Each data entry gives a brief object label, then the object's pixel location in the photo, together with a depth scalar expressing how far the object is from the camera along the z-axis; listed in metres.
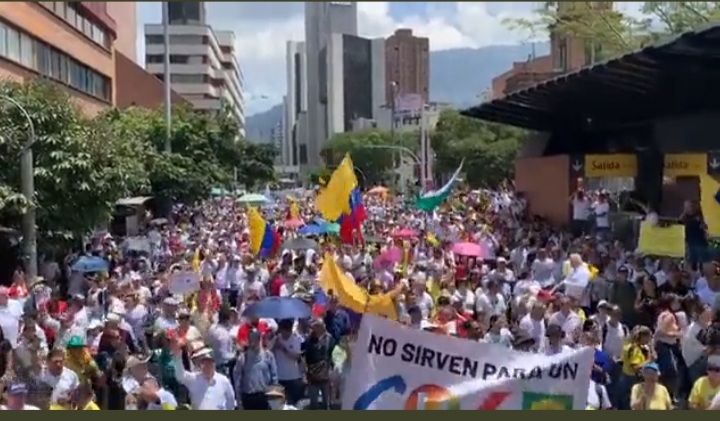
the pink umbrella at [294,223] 22.59
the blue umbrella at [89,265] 17.87
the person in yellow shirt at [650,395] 8.70
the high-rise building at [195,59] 97.50
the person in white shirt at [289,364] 10.96
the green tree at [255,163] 43.97
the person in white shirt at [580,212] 25.98
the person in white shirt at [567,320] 11.59
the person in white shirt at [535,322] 11.52
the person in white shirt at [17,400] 7.98
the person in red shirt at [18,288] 14.12
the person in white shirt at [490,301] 13.49
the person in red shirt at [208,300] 13.45
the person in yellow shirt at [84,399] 8.51
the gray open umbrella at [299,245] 19.98
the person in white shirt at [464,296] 13.72
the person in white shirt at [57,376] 9.34
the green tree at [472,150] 42.85
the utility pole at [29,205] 17.22
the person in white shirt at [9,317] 12.41
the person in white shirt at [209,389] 9.16
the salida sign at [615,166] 26.19
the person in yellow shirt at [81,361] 10.16
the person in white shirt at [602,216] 24.00
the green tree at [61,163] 20.14
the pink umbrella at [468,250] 18.72
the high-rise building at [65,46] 35.94
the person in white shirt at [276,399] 8.93
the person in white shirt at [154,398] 8.51
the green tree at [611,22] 40.31
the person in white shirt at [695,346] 10.73
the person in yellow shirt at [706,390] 8.73
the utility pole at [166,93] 37.72
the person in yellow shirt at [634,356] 10.23
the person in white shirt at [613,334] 11.02
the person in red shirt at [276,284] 15.12
